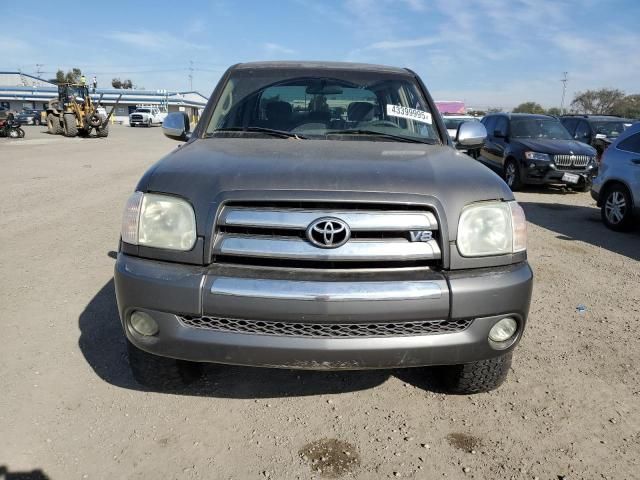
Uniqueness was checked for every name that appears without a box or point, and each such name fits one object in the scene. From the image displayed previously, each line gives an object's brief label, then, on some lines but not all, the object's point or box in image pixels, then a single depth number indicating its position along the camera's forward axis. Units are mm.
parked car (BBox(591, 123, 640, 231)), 7137
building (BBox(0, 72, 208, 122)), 67438
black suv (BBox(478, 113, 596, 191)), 10367
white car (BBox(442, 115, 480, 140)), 17773
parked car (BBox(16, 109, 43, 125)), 46188
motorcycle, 25812
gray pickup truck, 2115
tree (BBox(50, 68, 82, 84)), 91356
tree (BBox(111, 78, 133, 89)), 101119
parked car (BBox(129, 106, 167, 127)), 52288
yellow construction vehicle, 26703
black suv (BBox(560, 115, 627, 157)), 13188
